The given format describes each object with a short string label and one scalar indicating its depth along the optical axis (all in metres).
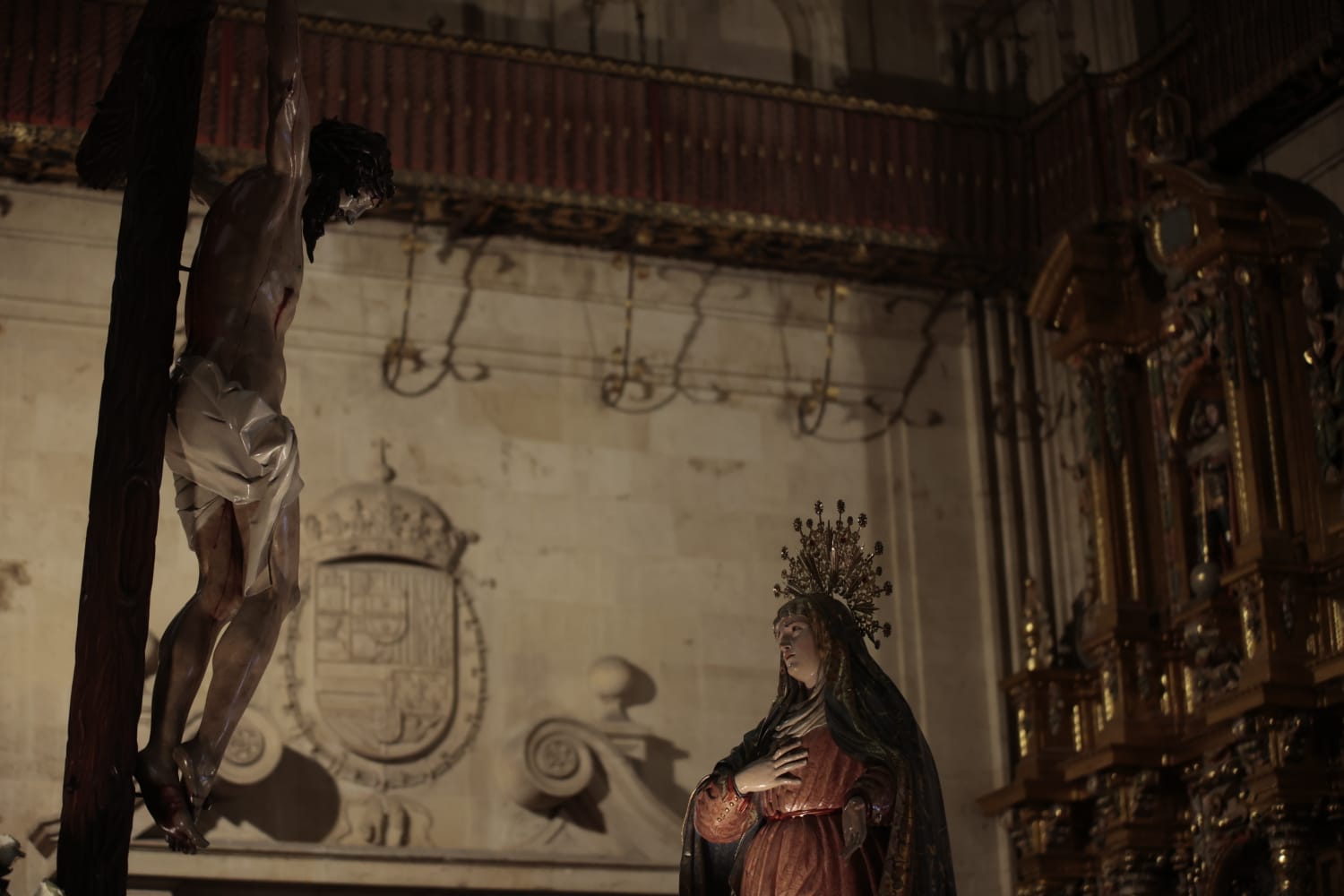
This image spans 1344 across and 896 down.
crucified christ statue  5.05
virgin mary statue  6.04
